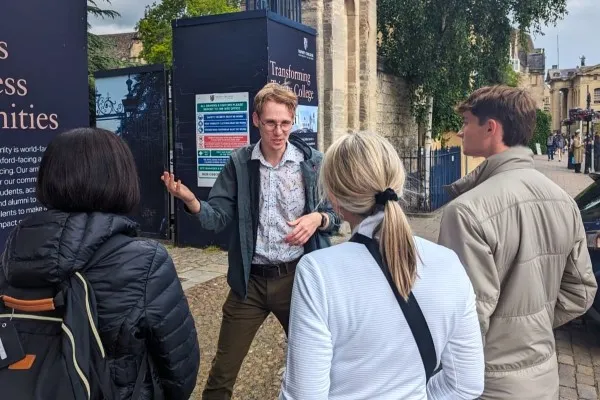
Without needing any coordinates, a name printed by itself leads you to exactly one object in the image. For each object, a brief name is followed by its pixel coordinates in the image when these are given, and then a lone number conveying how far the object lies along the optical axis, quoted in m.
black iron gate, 8.95
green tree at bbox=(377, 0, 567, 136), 13.30
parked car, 4.77
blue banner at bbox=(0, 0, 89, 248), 2.80
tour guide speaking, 3.07
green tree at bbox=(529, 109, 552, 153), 46.94
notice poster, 8.12
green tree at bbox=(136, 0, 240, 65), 33.03
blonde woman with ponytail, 1.52
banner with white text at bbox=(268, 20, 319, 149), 8.06
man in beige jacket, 2.10
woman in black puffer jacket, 1.65
